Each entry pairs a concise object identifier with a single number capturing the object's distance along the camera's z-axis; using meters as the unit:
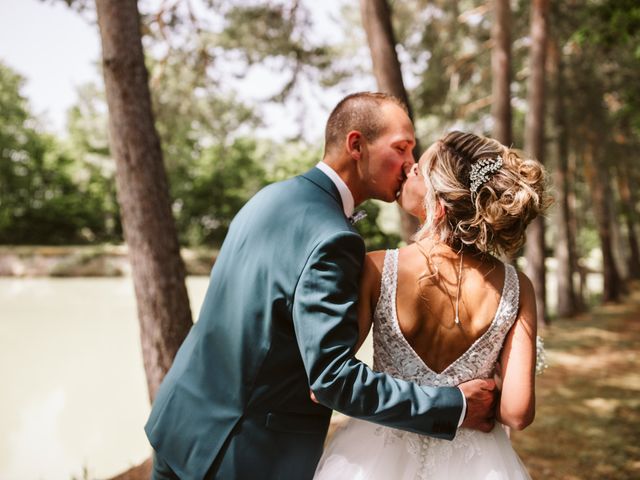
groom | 1.75
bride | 2.10
